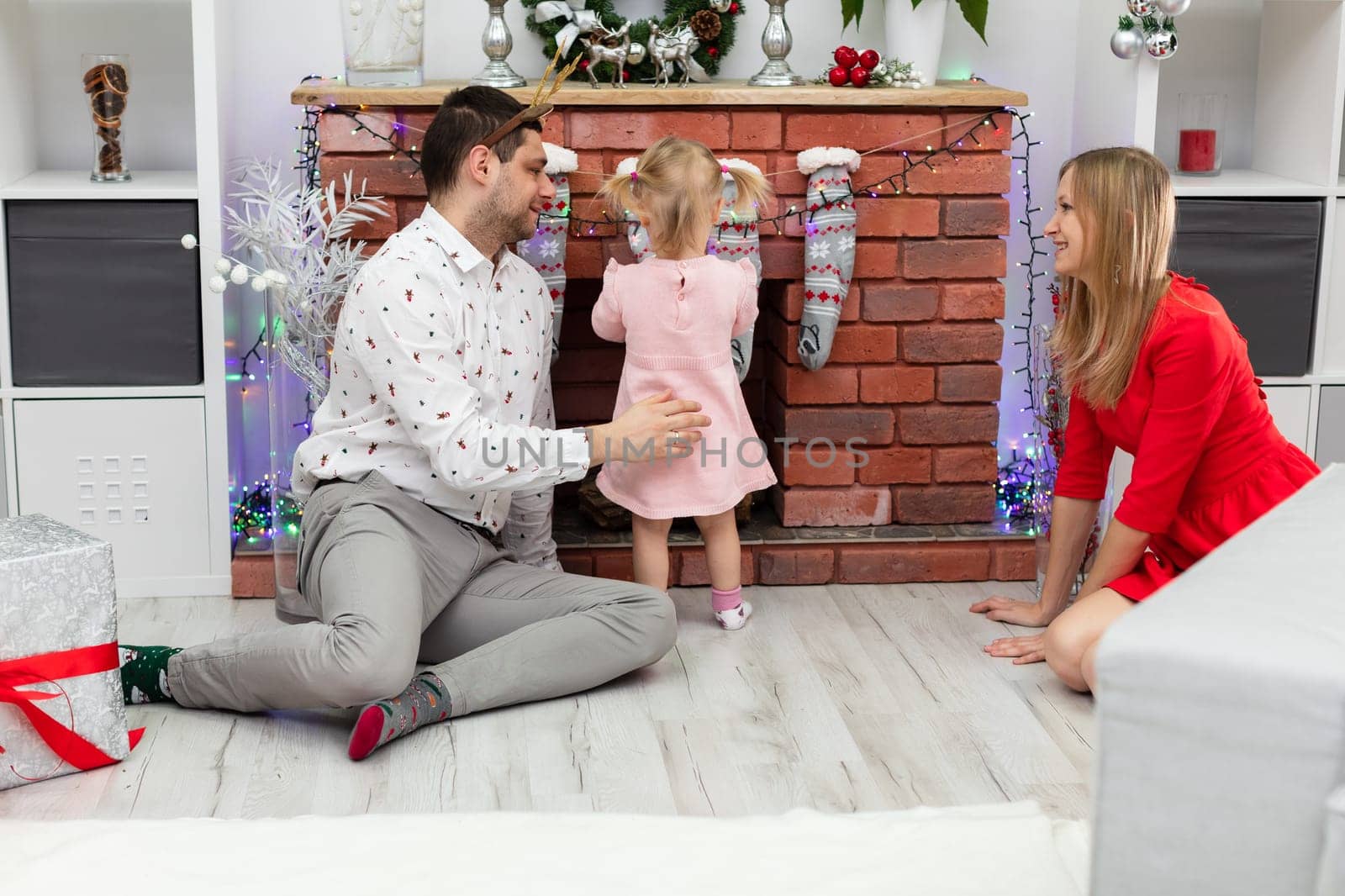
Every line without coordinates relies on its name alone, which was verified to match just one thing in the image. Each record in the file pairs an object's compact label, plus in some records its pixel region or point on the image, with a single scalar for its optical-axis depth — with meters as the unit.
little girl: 2.68
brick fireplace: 2.90
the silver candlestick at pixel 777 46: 2.96
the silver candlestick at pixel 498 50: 2.92
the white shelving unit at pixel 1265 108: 3.04
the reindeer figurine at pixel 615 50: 2.90
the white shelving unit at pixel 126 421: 2.86
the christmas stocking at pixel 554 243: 2.89
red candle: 3.20
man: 2.30
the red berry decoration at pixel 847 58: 2.94
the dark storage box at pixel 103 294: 2.86
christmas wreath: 2.95
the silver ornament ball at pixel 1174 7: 2.86
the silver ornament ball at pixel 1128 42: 2.93
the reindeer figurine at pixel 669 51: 2.90
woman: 2.39
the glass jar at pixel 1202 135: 3.20
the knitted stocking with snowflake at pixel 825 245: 2.91
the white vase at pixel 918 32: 3.00
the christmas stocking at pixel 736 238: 2.89
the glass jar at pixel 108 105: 2.94
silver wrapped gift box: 2.05
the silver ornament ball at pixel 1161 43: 2.91
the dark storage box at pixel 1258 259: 3.05
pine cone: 3.01
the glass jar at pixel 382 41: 2.86
